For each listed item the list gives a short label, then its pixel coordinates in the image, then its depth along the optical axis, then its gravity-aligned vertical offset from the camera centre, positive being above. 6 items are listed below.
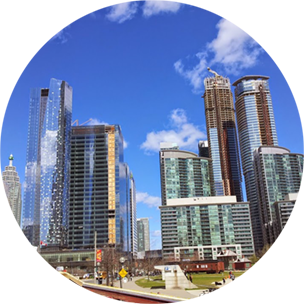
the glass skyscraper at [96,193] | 179.38 +28.87
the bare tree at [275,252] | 132.62 -5.80
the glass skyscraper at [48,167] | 178.00 +42.99
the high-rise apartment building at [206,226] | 169.50 +7.38
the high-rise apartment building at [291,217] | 174.62 +10.24
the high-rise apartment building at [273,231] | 185.73 +3.97
